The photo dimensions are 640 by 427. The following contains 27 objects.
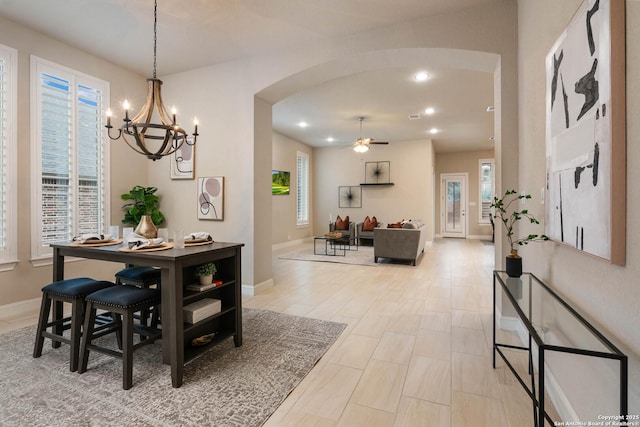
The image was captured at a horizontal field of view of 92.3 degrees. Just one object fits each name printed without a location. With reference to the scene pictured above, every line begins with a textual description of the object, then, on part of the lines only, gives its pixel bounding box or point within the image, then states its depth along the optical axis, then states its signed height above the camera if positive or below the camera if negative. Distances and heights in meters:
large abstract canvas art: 1.13 +0.36
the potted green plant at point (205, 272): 2.33 -0.44
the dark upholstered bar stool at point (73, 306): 2.16 -0.66
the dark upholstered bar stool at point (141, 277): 2.63 -0.54
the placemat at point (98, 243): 2.53 -0.23
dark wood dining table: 1.98 -0.39
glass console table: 1.03 -0.51
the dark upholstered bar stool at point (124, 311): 1.96 -0.63
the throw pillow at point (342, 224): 8.69 -0.27
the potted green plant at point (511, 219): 2.24 -0.04
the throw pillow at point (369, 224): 8.38 -0.26
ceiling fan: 6.69 +1.53
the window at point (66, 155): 3.47 +0.74
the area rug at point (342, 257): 6.39 -0.95
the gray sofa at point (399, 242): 5.93 -0.55
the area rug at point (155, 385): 1.70 -1.10
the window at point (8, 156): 3.20 +0.62
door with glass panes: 10.81 +0.32
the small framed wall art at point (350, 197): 9.72 +0.56
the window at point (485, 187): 10.41 +0.92
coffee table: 7.27 -0.90
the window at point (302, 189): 9.42 +0.82
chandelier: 2.25 +0.68
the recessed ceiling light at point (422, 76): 4.45 +2.05
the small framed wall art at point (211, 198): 4.27 +0.24
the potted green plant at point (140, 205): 4.31 +0.15
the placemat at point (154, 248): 2.21 -0.25
